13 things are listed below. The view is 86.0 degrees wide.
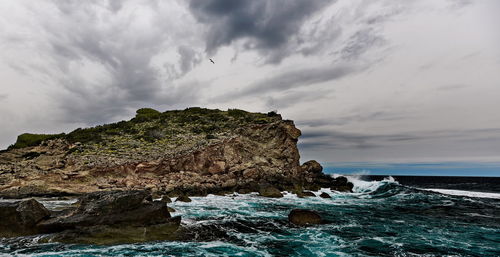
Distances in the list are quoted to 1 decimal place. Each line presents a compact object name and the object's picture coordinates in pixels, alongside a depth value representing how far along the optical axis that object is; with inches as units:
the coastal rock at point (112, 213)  550.0
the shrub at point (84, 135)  1831.0
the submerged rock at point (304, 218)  715.7
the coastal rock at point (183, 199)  1074.7
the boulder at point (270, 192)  1301.7
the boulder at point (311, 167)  1982.2
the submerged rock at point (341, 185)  1724.7
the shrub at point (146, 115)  2397.9
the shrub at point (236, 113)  2294.3
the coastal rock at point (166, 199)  1039.4
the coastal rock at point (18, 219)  541.6
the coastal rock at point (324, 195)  1347.2
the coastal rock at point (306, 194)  1364.4
